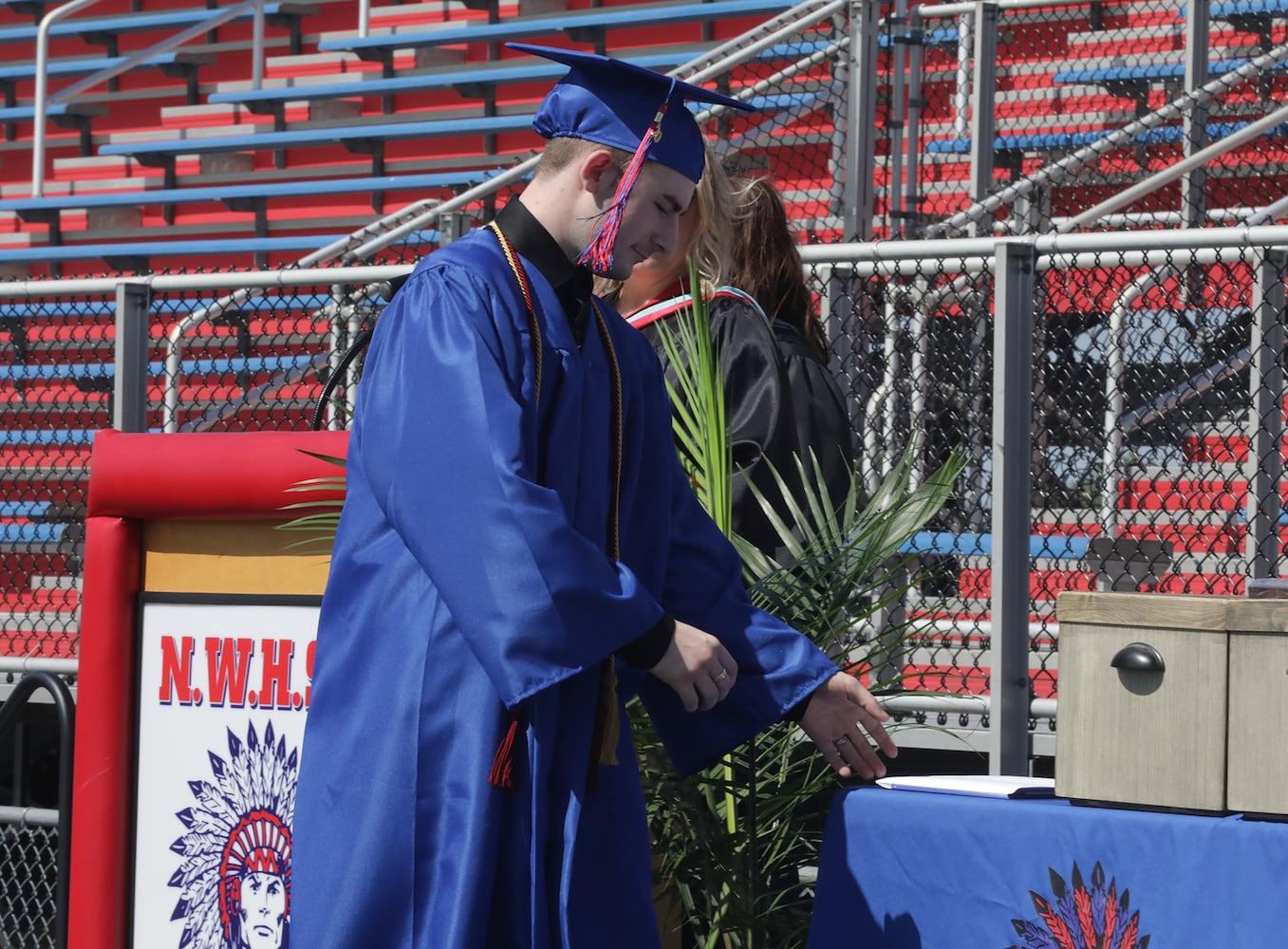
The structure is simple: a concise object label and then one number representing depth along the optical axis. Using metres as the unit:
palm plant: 5.61
